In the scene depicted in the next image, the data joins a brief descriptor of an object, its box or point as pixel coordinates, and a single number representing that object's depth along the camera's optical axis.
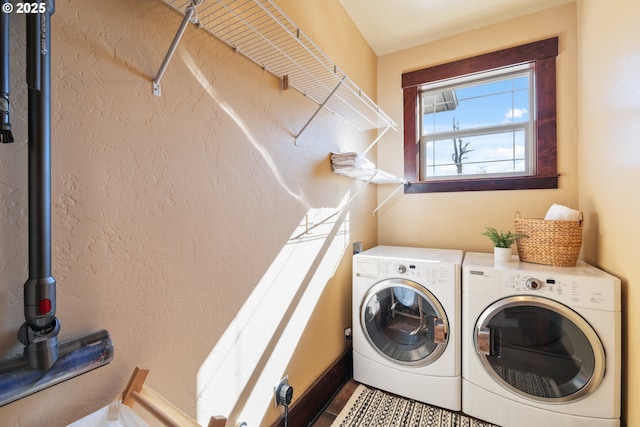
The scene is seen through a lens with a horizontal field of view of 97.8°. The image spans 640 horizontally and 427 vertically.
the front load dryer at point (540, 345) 1.35
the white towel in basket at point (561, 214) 1.68
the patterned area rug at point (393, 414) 1.59
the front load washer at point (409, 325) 1.66
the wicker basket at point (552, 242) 1.59
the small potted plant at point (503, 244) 1.77
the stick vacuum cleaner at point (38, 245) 0.54
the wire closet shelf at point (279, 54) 1.01
